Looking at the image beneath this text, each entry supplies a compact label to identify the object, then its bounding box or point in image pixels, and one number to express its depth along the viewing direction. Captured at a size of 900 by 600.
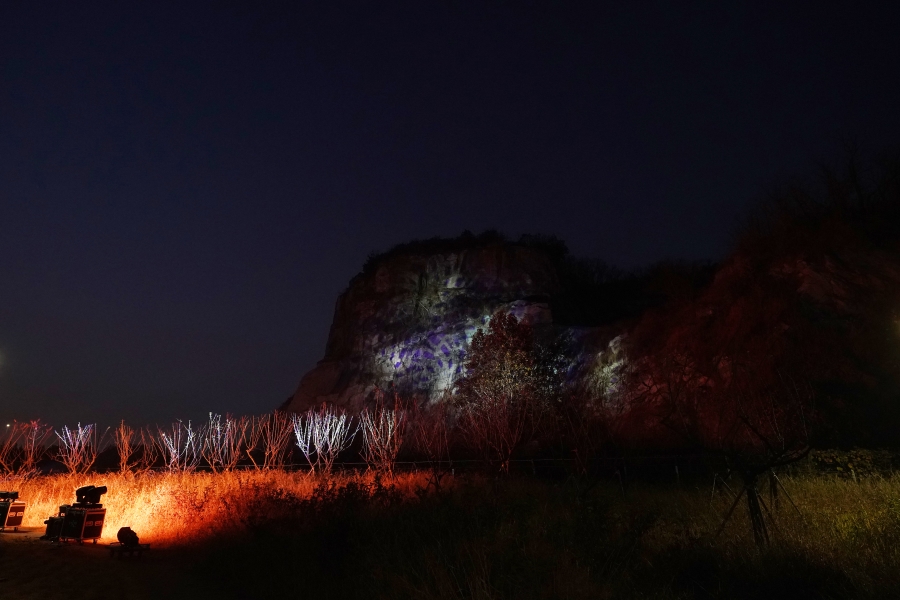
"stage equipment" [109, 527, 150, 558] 10.22
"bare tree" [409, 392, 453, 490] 27.67
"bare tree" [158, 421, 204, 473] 22.83
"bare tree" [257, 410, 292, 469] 24.99
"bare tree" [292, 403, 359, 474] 27.88
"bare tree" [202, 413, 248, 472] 23.68
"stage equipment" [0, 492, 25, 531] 12.94
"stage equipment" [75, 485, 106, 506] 11.64
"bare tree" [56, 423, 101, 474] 22.31
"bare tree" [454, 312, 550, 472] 28.75
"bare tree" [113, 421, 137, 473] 22.08
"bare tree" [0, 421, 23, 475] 23.17
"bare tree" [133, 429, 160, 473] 25.29
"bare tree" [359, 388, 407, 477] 20.73
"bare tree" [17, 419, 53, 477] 22.40
